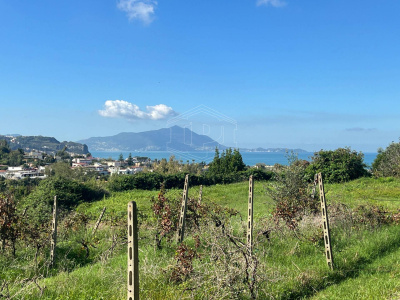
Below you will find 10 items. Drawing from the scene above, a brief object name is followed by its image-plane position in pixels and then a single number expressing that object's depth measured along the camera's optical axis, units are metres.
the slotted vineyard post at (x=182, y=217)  7.08
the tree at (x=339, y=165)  22.83
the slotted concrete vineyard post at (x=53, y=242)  6.90
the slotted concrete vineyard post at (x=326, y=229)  5.90
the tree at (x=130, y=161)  87.34
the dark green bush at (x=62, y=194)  17.31
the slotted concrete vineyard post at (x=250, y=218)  5.97
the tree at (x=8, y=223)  6.92
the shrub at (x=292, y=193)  7.64
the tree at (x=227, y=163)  30.69
